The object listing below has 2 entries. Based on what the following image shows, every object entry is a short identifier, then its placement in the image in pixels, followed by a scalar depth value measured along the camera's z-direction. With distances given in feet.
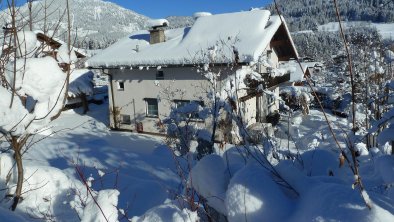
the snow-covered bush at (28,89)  9.41
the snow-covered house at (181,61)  48.43
